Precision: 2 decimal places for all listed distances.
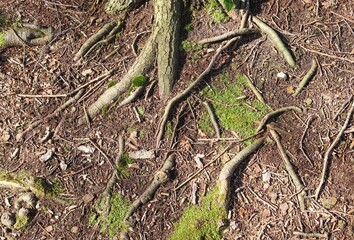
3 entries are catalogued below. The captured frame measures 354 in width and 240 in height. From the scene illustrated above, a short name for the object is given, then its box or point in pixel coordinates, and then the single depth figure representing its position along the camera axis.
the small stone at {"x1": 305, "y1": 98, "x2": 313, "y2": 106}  4.39
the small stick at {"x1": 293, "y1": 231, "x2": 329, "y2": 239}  3.79
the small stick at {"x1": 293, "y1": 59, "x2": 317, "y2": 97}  4.44
